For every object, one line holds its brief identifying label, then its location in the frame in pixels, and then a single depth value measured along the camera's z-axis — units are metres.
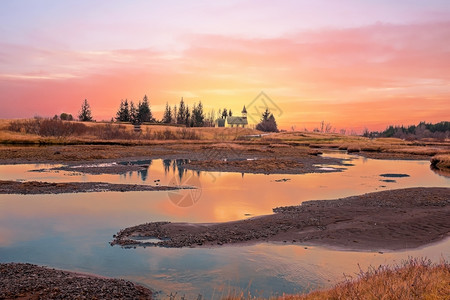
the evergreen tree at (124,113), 182.12
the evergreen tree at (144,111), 183.12
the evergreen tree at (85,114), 175.25
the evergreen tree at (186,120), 198.04
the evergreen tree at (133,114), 182.62
